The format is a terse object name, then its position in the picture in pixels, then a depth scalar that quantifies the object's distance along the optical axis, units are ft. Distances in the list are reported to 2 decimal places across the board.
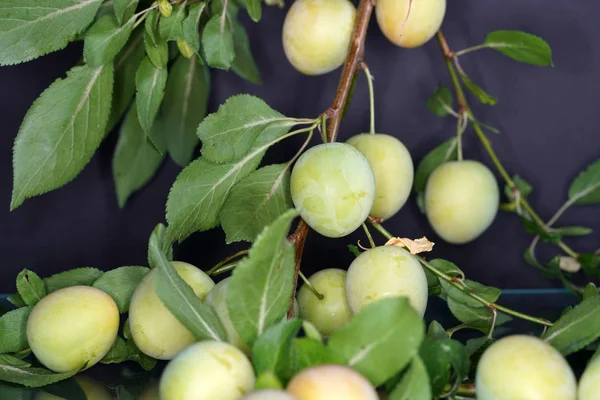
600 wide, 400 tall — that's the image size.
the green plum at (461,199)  3.08
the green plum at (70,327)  2.66
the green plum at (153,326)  2.67
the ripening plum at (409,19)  2.93
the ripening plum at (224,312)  2.56
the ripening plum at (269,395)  2.37
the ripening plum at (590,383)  2.50
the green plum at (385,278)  2.68
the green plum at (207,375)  2.46
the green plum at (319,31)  2.92
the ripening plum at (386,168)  2.92
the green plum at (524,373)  2.49
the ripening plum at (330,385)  2.40
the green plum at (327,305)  2.81
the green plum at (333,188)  2.69
